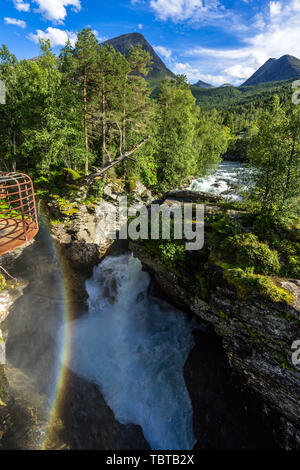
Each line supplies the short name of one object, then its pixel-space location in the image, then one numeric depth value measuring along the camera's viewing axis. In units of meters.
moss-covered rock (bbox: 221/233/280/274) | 8.90
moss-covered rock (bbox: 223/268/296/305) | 7.48
